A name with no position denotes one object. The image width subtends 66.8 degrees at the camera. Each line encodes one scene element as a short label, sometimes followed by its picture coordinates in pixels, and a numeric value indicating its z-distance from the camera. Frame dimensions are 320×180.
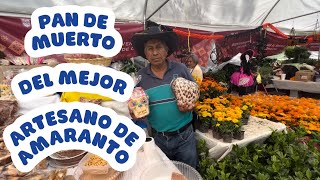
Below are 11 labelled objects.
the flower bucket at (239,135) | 2.42
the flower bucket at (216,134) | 2.49
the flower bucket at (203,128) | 2.71
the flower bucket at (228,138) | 2.38
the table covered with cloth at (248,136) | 2.37
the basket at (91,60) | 1.35
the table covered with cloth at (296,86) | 5.55
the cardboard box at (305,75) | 5.70
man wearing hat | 2.06
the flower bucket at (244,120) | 2.84
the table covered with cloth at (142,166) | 1.14
